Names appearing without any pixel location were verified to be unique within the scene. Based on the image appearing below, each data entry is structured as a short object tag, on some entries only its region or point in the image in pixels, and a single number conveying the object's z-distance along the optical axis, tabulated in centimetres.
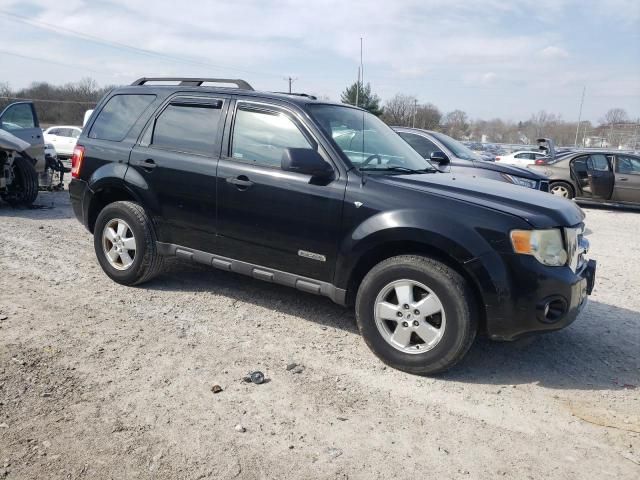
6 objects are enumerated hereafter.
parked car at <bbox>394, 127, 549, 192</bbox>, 876
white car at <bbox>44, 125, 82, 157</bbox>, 1972
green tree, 4100
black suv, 338
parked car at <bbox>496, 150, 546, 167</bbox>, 2267
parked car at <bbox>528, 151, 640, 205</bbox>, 1280
